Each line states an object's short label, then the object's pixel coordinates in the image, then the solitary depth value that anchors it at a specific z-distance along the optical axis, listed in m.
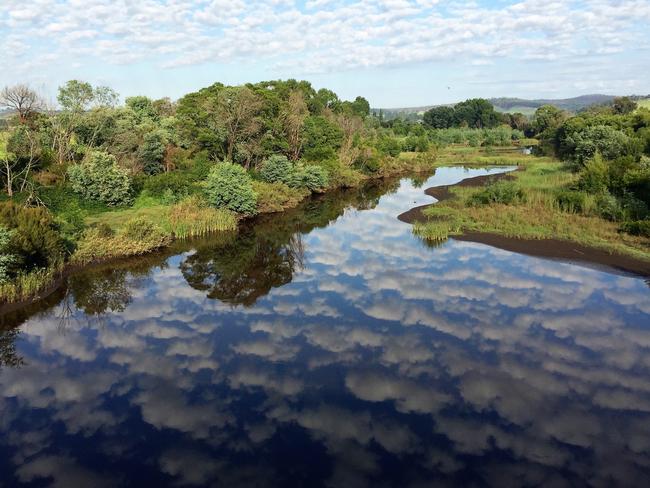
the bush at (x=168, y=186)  41.66
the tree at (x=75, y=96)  48.78
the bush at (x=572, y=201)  38.92
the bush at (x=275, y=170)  50.97
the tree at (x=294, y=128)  60.75
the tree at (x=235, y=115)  51.84
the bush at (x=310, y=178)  53.62
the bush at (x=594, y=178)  41.08
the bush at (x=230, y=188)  40.66
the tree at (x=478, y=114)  173.99
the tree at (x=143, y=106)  66.19
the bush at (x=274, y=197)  46.44
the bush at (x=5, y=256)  21.81
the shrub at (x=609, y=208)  35.97
